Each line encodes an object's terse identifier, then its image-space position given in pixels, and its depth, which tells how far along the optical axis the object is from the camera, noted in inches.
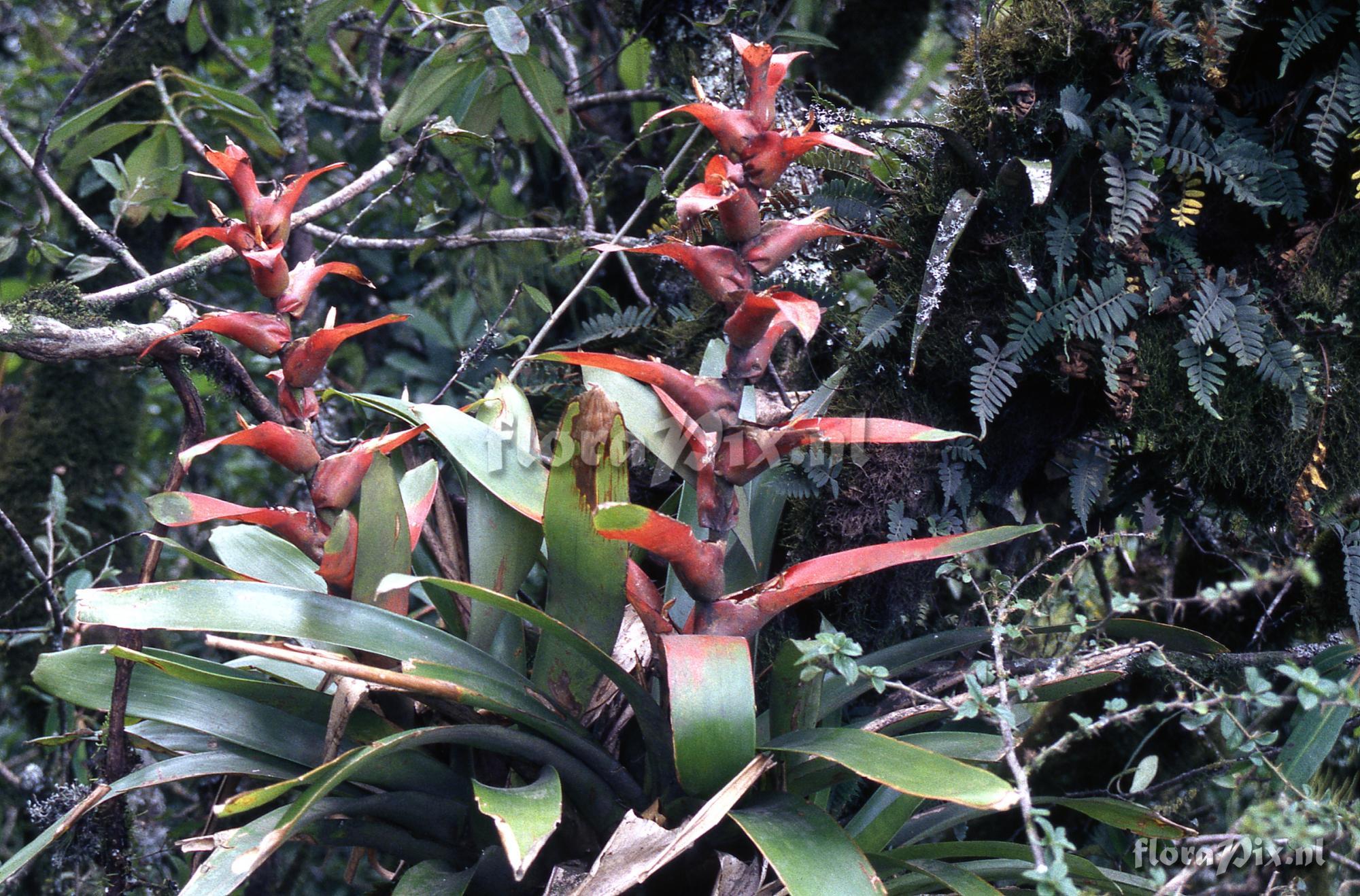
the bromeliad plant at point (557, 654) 113.1
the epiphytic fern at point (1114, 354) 120.3
